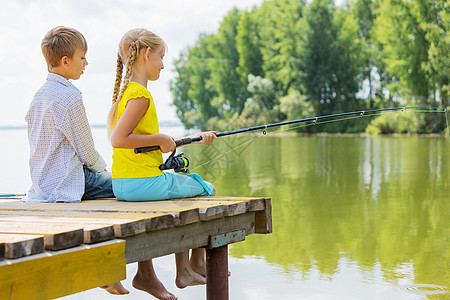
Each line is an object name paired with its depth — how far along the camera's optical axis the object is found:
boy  3.45
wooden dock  2.18
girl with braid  3.19
